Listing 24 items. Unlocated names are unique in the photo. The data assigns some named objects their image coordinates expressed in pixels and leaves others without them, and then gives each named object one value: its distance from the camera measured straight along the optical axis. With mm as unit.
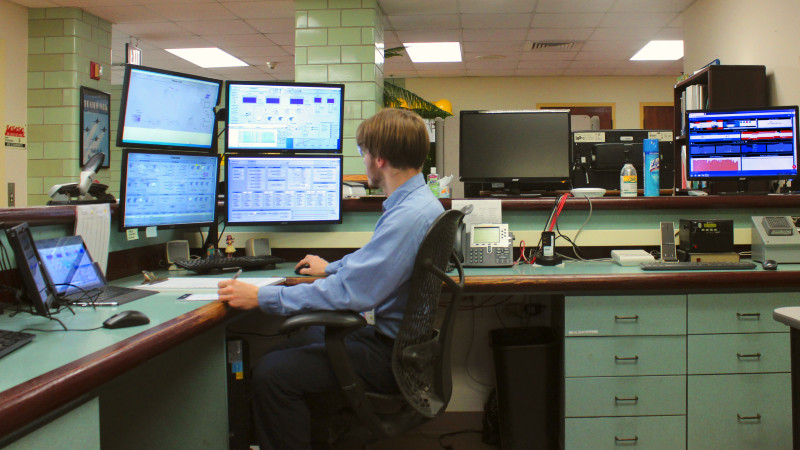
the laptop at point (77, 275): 1440
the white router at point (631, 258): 2117
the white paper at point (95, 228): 1707
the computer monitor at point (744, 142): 2576
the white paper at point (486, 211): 2266
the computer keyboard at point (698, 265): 1972
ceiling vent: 6418
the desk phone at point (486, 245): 2102
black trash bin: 2094
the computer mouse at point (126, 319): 1173
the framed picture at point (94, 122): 4977
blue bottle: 2518
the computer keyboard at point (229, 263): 1964
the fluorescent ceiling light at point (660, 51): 6500
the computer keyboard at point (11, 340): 988
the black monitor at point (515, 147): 2600
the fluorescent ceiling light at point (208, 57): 6754
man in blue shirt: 1358
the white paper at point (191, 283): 1697
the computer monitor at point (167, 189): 1846
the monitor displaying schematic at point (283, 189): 2145
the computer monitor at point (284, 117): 2160
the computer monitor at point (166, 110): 1850
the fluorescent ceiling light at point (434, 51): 6604
